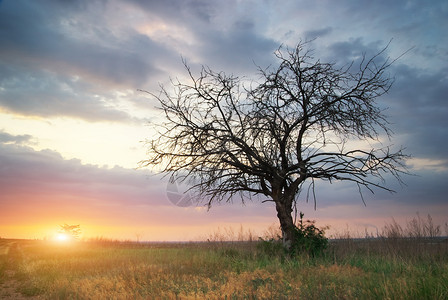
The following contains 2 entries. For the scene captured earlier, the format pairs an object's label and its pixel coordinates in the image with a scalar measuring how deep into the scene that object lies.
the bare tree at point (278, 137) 13.94
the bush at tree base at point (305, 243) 13.64
